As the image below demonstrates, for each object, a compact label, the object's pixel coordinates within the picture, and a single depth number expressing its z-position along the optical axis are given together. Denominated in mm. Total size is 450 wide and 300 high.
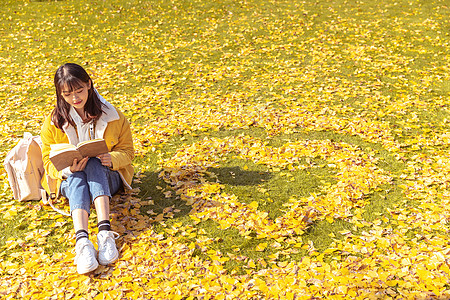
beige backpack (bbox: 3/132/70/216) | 4703
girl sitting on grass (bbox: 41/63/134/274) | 3896
